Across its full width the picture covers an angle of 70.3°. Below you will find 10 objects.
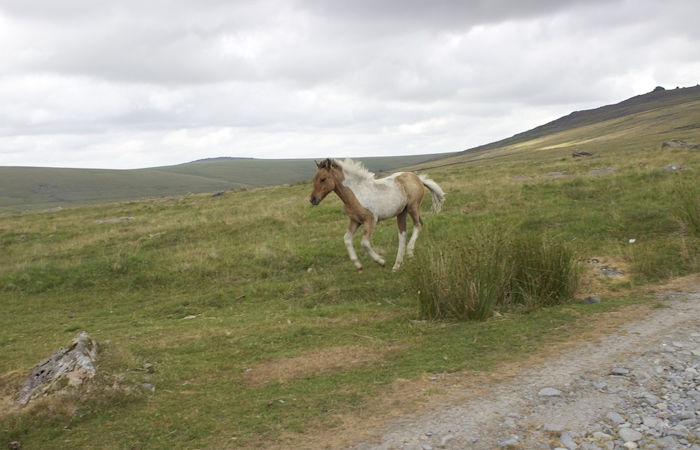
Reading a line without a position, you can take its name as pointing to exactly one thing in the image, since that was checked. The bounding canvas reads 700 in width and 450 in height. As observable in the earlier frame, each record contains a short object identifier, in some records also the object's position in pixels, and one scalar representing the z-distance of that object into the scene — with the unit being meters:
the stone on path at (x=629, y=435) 4.25
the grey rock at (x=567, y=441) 4.23
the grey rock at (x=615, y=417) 4.55
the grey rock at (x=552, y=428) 4.50
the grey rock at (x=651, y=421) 4.43
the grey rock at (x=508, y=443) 4.34
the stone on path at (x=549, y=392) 5.22
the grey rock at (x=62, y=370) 6.20
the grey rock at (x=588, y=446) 4.19
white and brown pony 12.68
